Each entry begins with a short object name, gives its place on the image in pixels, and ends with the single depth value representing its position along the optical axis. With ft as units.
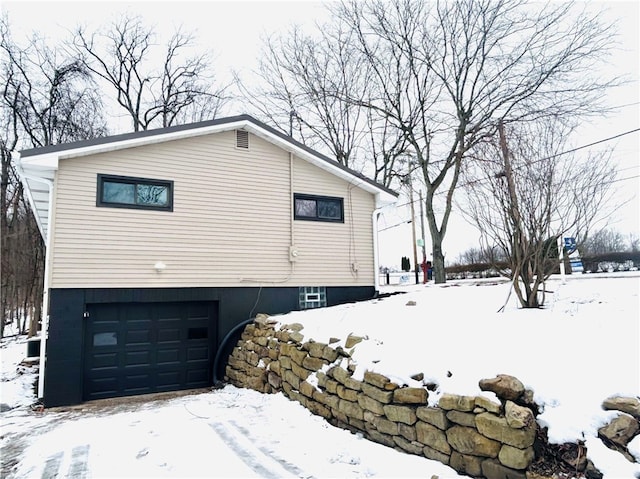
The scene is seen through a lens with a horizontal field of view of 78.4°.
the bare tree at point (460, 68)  40.01
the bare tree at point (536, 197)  17.58
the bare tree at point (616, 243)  75.37
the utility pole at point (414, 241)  74.40
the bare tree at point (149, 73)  58.99
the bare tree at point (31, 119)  49.70
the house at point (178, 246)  22.70
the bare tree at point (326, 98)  51.85
